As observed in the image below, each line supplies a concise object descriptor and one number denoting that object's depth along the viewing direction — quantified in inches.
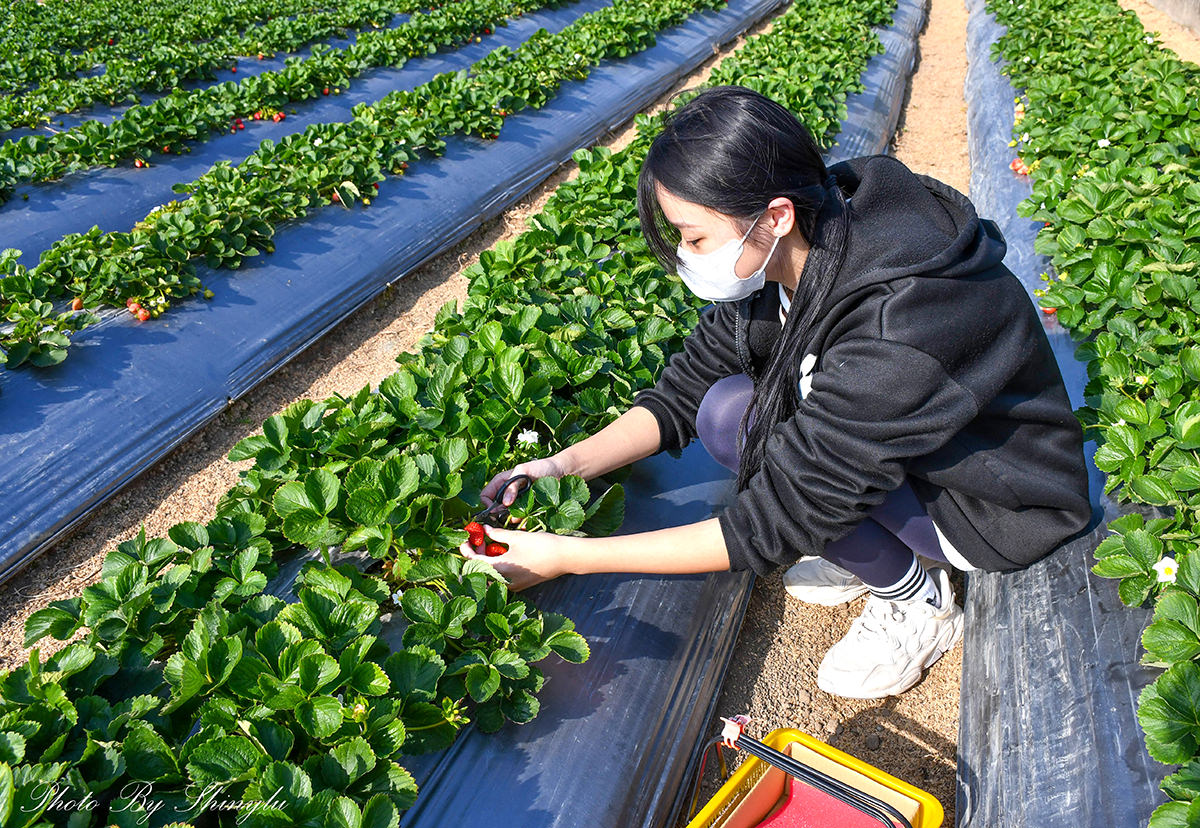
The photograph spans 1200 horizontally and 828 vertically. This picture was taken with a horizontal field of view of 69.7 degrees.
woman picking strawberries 62.2
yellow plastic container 65.1
